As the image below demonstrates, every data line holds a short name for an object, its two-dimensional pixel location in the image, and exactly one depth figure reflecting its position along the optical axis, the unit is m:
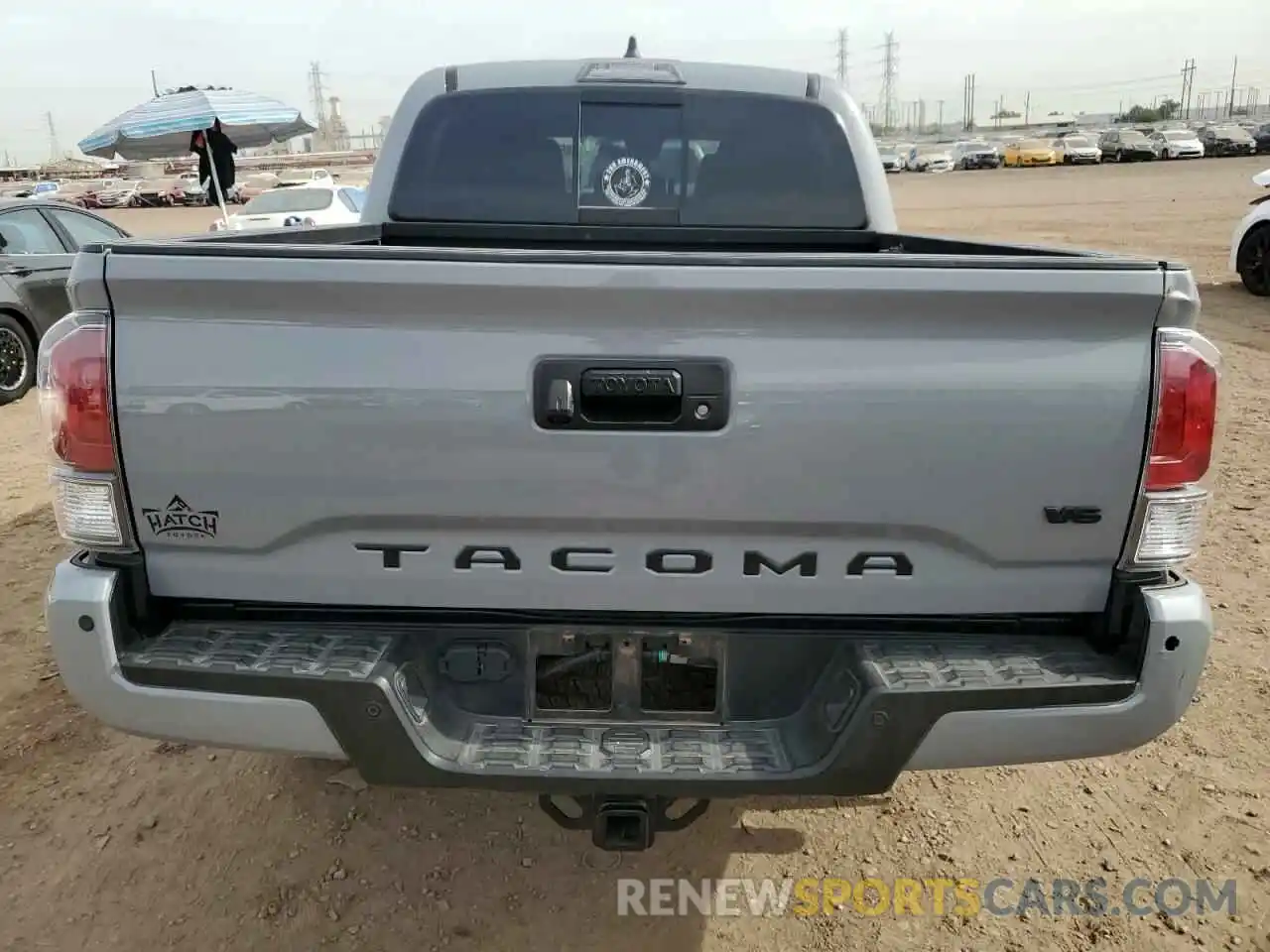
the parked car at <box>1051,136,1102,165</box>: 53.78
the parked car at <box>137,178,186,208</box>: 52.31
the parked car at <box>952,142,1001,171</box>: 58.84
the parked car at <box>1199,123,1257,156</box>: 52.97
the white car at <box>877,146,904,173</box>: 60.14
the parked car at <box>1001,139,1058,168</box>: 55.94
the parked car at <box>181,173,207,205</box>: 50.97
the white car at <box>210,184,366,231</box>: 15.27
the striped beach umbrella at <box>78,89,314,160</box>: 12.10
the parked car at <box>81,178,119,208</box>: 51.91
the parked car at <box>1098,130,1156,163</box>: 53.34
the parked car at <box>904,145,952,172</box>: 59.66
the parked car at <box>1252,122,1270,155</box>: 53.12
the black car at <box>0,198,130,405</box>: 8.07
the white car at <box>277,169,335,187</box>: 22.70
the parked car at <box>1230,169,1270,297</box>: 11.71
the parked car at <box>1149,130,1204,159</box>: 52.44
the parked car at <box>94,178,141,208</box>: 52.58
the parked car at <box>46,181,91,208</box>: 50.33
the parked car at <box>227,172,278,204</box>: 39.94
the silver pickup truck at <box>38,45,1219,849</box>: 1.87
